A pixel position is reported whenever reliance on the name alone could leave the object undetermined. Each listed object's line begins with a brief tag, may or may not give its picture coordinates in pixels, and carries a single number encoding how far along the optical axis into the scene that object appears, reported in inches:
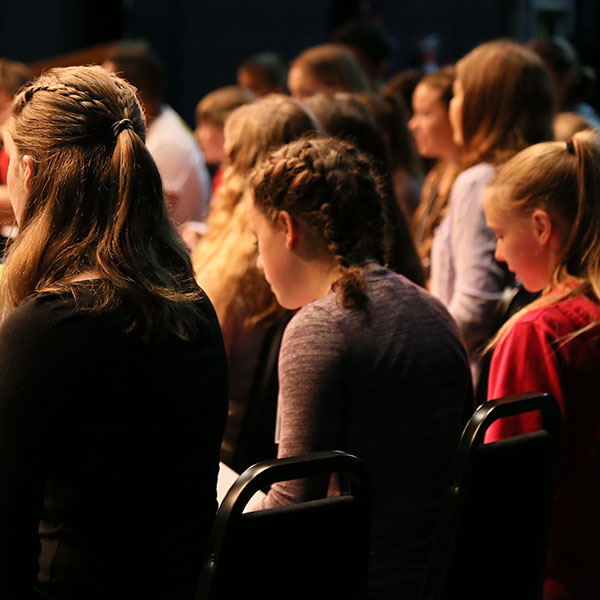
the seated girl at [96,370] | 215.8
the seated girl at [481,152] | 252.2
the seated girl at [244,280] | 242.2
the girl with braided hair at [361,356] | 225.6
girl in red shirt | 229.3
